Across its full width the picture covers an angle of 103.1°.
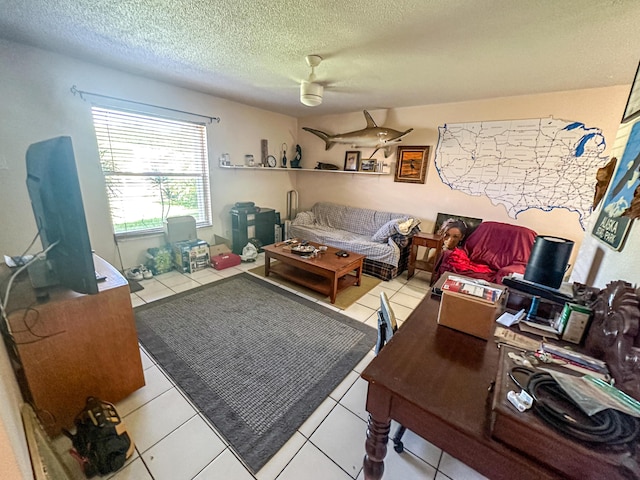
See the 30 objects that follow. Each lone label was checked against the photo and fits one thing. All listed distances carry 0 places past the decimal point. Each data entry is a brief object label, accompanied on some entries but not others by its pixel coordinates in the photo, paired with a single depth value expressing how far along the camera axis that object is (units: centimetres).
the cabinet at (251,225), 403
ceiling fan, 245
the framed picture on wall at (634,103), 141
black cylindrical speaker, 121
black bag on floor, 116
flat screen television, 112
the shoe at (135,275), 314
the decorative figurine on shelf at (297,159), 495
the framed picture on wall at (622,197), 121
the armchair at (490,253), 276
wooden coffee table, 279
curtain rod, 254
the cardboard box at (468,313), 104
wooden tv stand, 122
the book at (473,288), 108
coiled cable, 56
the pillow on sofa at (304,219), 452
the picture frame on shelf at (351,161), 435
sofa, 345
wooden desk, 67
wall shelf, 403
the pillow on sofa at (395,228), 345
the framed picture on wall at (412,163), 369
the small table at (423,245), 322
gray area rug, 149
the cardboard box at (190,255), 341
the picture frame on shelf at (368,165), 416
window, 289
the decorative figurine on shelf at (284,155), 488
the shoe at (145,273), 318
